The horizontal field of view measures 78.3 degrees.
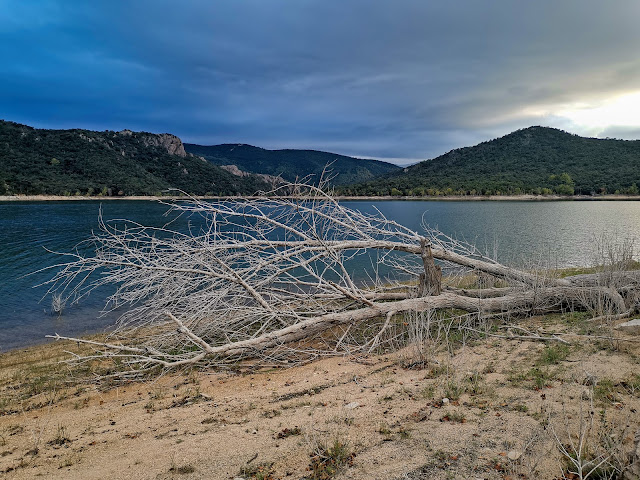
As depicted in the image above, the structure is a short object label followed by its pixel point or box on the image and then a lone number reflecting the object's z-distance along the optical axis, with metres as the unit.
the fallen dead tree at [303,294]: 6.33
